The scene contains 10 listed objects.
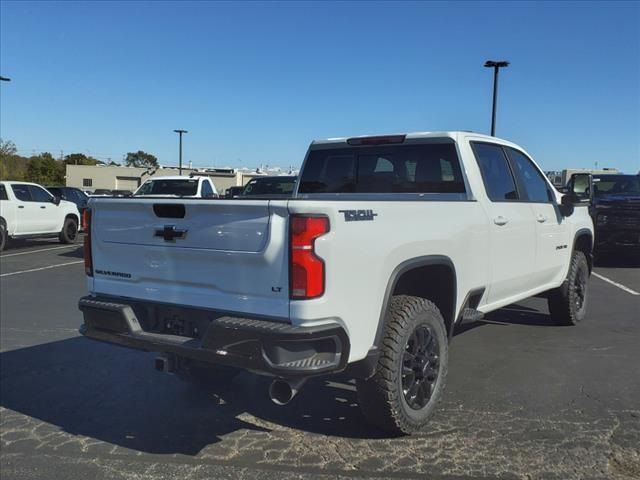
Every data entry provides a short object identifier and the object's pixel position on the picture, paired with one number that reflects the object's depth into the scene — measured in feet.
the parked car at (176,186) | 44.96
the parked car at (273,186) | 43.96
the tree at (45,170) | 229.66
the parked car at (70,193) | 76.74
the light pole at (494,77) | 87.30
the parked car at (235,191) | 49.80
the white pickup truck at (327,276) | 10.39
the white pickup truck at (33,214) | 51.62
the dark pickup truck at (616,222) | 39.34
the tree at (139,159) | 352.73
